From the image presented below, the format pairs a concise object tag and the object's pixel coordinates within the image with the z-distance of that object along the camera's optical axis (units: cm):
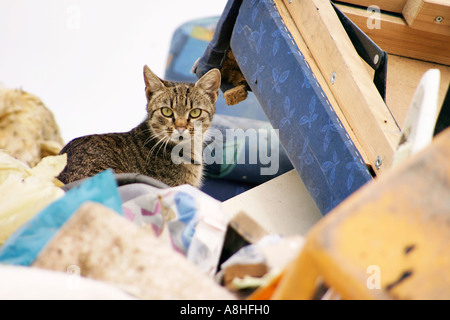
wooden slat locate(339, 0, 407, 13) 193
